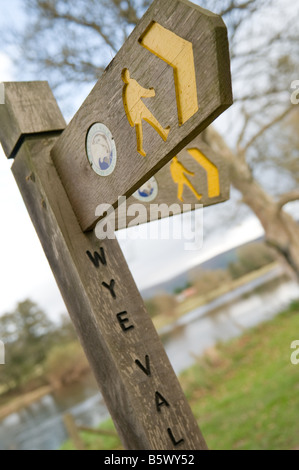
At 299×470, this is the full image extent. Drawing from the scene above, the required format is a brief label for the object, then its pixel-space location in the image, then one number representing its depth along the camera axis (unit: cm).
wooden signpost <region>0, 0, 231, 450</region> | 73
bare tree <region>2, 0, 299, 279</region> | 443
